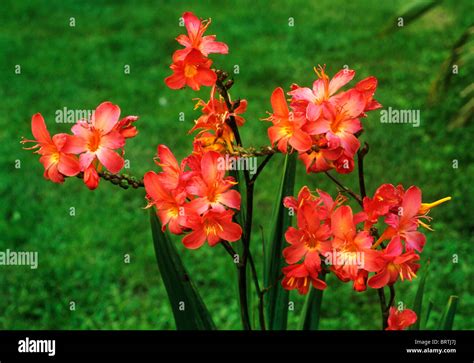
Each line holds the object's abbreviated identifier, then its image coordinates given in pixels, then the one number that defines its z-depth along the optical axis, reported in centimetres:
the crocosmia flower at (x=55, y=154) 101
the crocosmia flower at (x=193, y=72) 100
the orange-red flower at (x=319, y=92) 100
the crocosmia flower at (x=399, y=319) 104
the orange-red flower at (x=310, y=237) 100
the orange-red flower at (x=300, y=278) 101
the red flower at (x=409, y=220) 100
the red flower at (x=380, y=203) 99
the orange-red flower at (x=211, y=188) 98
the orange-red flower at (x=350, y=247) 98
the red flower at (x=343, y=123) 97
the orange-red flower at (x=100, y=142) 100
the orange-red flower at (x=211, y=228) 98
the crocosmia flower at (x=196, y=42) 101
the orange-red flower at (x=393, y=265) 98
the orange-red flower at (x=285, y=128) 98
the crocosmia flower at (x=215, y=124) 102
